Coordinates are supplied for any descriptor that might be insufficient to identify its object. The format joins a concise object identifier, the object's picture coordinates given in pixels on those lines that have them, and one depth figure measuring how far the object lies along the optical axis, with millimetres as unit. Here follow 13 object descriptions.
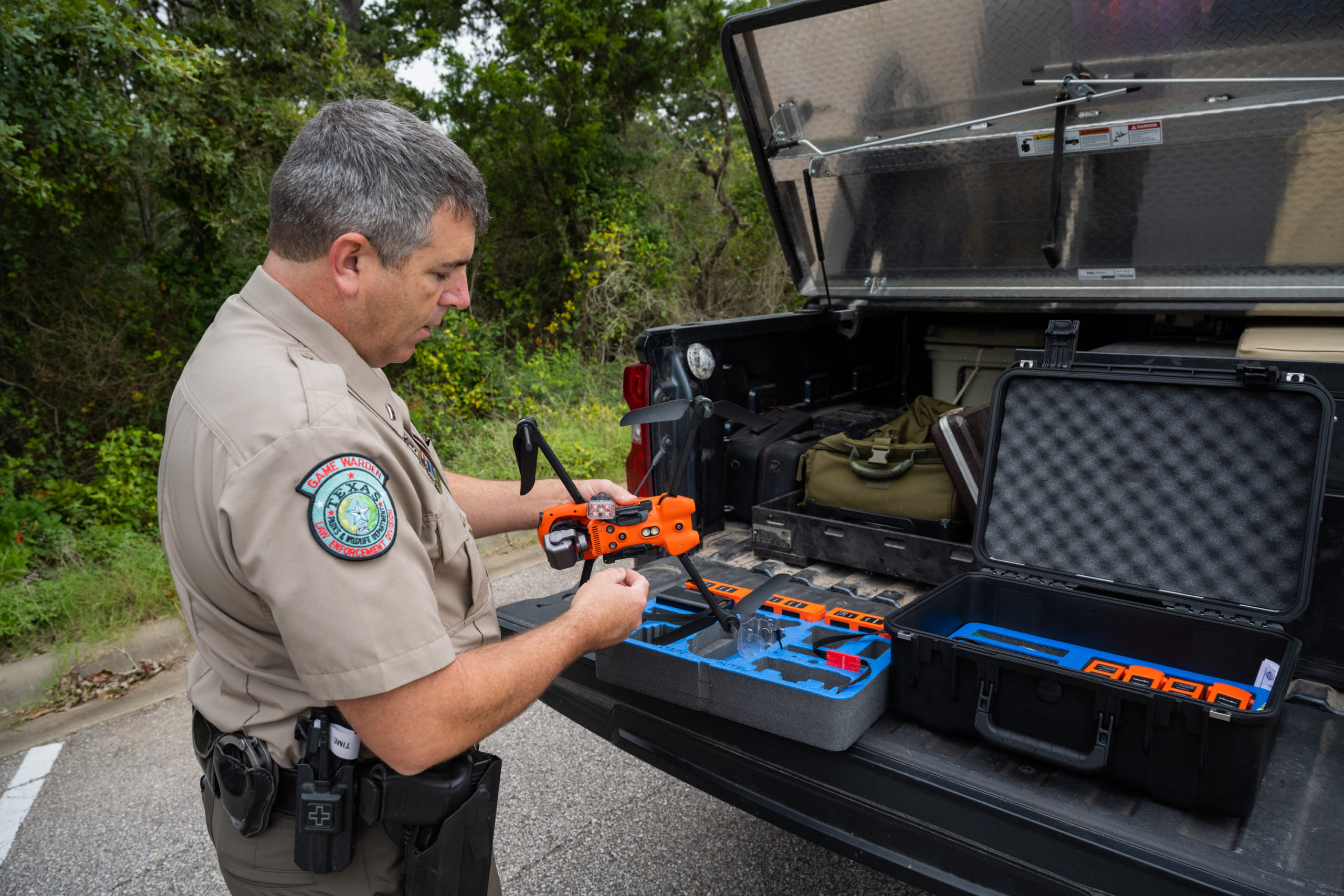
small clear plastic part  2064
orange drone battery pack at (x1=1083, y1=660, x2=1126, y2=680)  1997
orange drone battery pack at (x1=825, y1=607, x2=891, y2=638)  2248
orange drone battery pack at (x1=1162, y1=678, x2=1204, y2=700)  1875
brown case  2713
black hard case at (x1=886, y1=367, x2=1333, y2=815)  1633
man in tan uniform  1247
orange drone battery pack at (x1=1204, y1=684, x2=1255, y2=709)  1867
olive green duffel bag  2789
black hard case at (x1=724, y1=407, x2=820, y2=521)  3217
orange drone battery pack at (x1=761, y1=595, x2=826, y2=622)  2326
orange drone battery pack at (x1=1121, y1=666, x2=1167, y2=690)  1940
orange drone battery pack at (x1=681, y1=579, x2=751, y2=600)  2436
